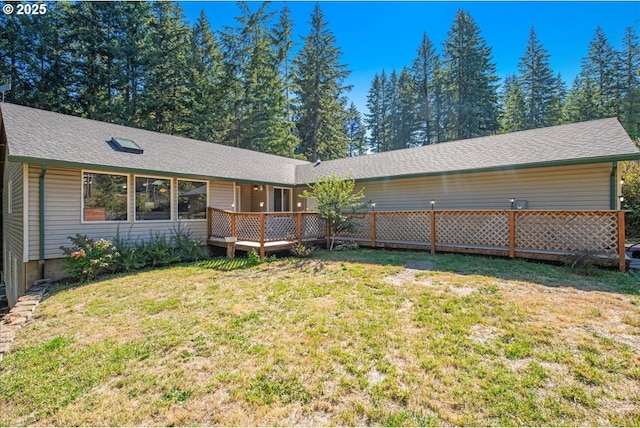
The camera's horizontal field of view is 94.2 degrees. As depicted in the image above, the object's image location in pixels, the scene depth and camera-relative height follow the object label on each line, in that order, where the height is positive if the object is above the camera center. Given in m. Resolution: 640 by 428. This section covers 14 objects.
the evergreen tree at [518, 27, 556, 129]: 27.42 +12.09
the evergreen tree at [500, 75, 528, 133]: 28.10 +10.02
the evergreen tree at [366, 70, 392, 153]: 34.56 +12.40
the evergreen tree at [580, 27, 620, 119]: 25.48 +12.65
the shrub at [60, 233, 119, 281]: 6.53 -0.93
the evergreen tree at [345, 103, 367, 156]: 39.97 +11.07
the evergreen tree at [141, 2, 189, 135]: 20.22 +9.83
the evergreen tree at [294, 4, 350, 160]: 24.69 +11.45
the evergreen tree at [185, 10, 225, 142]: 21.48 +9.53
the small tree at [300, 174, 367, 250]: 9.40 +0.55
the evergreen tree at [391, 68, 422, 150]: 30.12 +10.74
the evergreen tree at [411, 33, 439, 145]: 28.20 +12.57
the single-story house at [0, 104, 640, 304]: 6.95 +1.11
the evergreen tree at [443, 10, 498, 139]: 25.66 +11.70
